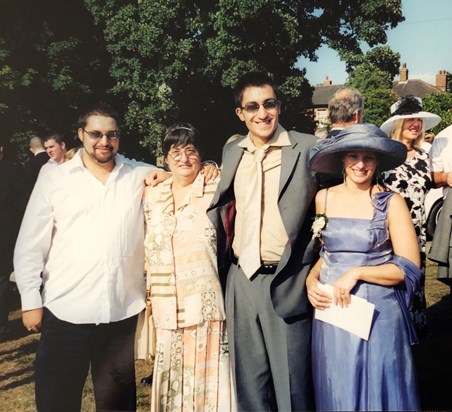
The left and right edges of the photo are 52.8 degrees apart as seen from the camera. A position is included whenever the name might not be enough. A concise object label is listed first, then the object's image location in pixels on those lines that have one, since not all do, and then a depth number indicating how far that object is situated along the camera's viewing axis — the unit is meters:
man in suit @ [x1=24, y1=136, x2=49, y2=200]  4.61
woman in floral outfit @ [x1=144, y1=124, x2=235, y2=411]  2.45
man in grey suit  2.28
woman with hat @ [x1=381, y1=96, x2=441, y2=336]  2.93
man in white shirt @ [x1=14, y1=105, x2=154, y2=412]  2.47
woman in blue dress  1.98
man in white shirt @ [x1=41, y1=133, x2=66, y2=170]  4.54
